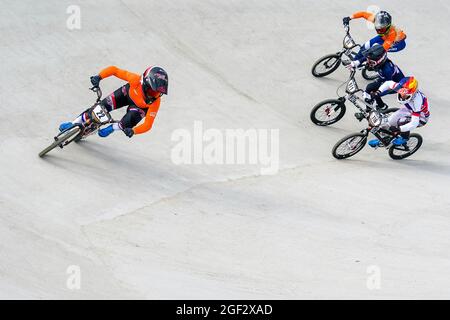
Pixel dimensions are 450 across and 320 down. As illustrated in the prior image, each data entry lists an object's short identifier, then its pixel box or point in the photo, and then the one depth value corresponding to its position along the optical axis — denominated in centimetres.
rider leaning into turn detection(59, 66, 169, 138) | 1025
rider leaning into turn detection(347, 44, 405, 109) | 1277
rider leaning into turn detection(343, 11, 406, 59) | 1310
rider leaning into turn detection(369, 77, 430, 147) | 1186
